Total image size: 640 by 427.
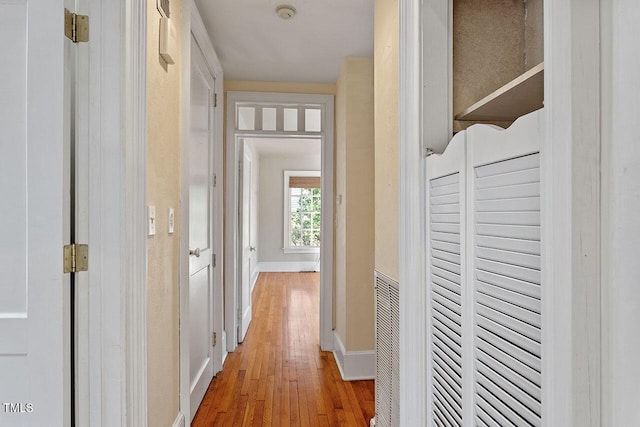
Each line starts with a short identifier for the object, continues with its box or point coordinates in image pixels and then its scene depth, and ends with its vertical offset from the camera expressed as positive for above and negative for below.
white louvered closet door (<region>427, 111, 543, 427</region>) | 0.80 -0.16
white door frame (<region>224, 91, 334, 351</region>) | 3.39 +0.08
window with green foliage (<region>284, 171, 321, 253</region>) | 8.15 +0.08
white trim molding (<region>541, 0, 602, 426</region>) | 0.64 -0.01
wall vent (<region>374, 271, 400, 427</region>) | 1.70 -0.66
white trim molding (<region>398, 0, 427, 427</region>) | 1.41 -0.06
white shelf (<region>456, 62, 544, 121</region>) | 0.96 +0.35
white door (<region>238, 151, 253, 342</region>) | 3.69 -0.49
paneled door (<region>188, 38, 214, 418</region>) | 2.34 -0.10
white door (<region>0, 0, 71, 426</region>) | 1.12 -0.01
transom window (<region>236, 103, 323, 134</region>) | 3.57 +0.93
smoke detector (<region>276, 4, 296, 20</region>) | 2.27 +1.23
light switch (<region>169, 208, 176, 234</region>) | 1.79 -0.02
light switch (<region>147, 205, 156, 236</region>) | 1.47 -0.02
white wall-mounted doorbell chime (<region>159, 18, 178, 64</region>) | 1.63 +0.77
